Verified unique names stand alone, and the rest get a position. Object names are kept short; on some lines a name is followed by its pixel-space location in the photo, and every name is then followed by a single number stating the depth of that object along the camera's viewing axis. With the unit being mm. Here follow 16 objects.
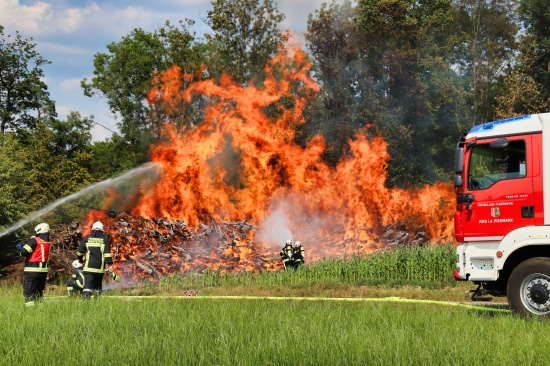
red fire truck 10133
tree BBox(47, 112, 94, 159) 44219
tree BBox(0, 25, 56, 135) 46125
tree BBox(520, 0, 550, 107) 38812
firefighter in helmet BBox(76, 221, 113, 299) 13391
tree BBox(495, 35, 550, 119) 33969
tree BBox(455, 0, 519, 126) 40125
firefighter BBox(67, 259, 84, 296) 14722
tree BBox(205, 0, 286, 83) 37075
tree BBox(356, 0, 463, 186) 36562
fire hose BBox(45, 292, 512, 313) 11875
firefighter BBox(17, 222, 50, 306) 13102
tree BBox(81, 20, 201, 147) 40625
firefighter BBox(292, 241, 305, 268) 20625
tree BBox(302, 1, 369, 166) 34062
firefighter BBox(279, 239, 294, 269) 20281
